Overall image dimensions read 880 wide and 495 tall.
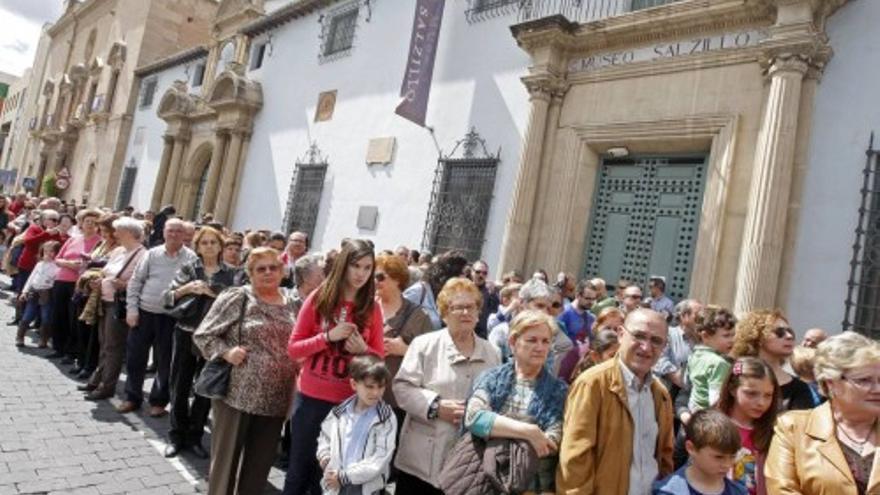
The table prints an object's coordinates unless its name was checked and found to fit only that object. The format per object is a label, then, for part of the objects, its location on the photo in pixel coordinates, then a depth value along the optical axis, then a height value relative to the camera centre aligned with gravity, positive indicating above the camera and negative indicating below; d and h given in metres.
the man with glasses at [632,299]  5.95 +0.11
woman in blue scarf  2.55 -0.50
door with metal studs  7.74 +1.26
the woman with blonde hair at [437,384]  2.99 -0.57
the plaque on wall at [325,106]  14.16 +3.54
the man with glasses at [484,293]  6.63 -0.12
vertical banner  11.20 +4.07
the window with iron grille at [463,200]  9.88 +1.35
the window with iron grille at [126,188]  22.95 +1.16
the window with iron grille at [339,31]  14.27 +5.52
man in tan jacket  2.45 -0.49
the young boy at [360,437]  3.02 -0.92
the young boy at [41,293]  7.46 -1.16
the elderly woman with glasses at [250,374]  3.54 -0.79
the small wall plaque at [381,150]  12.06 +2.33
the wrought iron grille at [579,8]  8.82 +4.56
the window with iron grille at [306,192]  13.87 +1.37
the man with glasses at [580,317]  5.50 -0.17
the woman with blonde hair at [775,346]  3.32 -0.07
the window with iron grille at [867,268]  5.96 +0.84
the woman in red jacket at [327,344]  3.34 -0.49
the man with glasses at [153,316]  5.32 -0.84
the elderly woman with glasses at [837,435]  2.35 -0.37
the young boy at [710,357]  3.26 -0.19
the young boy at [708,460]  2.41 -0.56
